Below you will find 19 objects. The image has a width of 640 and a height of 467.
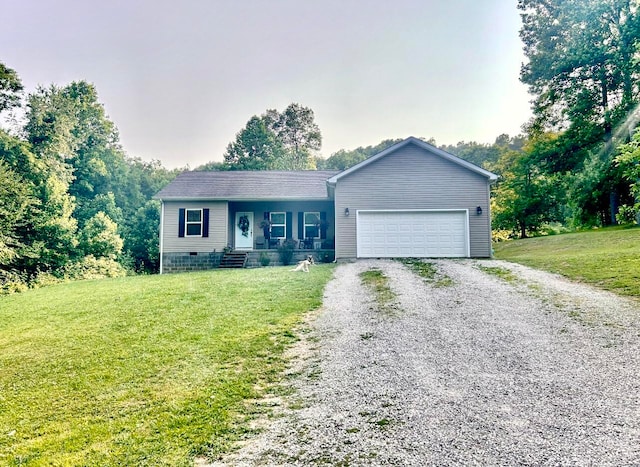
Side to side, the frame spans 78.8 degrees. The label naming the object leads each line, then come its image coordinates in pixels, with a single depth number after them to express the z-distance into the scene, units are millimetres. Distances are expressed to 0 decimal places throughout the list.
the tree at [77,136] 22094
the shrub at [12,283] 14602
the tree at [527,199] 25516
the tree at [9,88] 17594
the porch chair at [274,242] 17812
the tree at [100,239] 20984
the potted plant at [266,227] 17891
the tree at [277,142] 38781
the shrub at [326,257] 16661
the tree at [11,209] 14830
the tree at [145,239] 26516
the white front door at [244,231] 18094
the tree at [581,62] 20438
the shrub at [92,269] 19969
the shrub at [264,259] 16797
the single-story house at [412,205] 14688
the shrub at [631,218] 20333
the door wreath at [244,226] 18203
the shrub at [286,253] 16766
